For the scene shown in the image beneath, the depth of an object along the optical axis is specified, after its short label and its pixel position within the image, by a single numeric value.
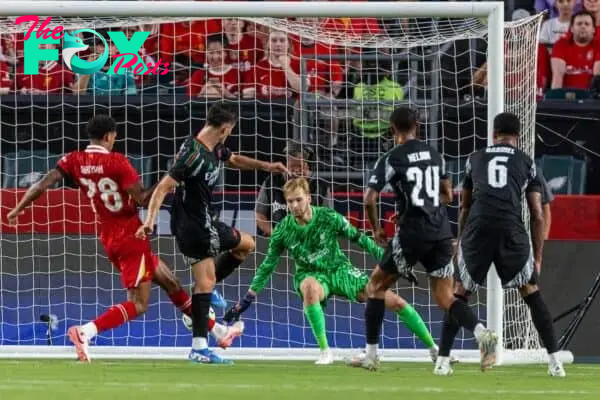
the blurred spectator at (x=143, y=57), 14.46
